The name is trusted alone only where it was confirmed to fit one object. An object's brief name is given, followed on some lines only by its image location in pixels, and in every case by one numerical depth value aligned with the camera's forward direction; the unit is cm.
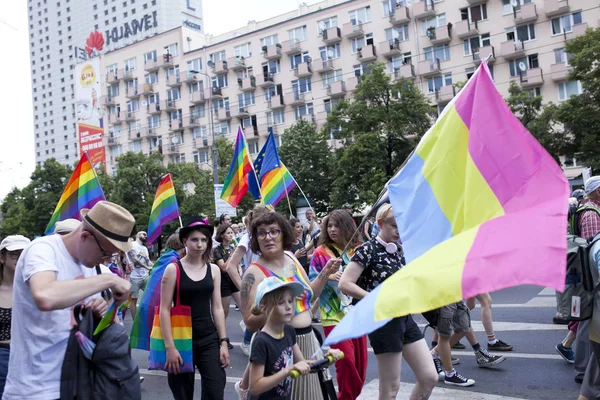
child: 343
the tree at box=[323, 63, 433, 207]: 3469
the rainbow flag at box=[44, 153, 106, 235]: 810
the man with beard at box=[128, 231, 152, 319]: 1144
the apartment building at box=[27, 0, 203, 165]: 11091
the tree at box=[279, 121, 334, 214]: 4459
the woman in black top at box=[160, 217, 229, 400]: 439
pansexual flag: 236
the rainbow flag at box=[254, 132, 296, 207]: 1277
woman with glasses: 381
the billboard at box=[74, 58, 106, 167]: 7325
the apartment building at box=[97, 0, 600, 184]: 4075
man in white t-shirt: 272
